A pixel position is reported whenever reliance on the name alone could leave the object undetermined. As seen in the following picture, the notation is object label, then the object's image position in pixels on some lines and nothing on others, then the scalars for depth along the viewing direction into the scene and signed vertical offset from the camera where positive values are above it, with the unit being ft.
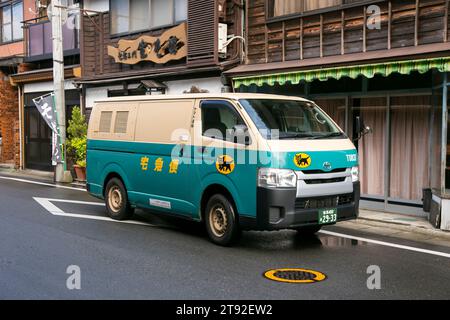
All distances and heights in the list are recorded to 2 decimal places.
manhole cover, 20.52 -5.42
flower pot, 54.13 -3.79
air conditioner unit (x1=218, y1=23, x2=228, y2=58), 46.39 +7.92
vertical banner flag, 55.62 +1.67
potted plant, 54.39 -0.96
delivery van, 24.08 -1.37
